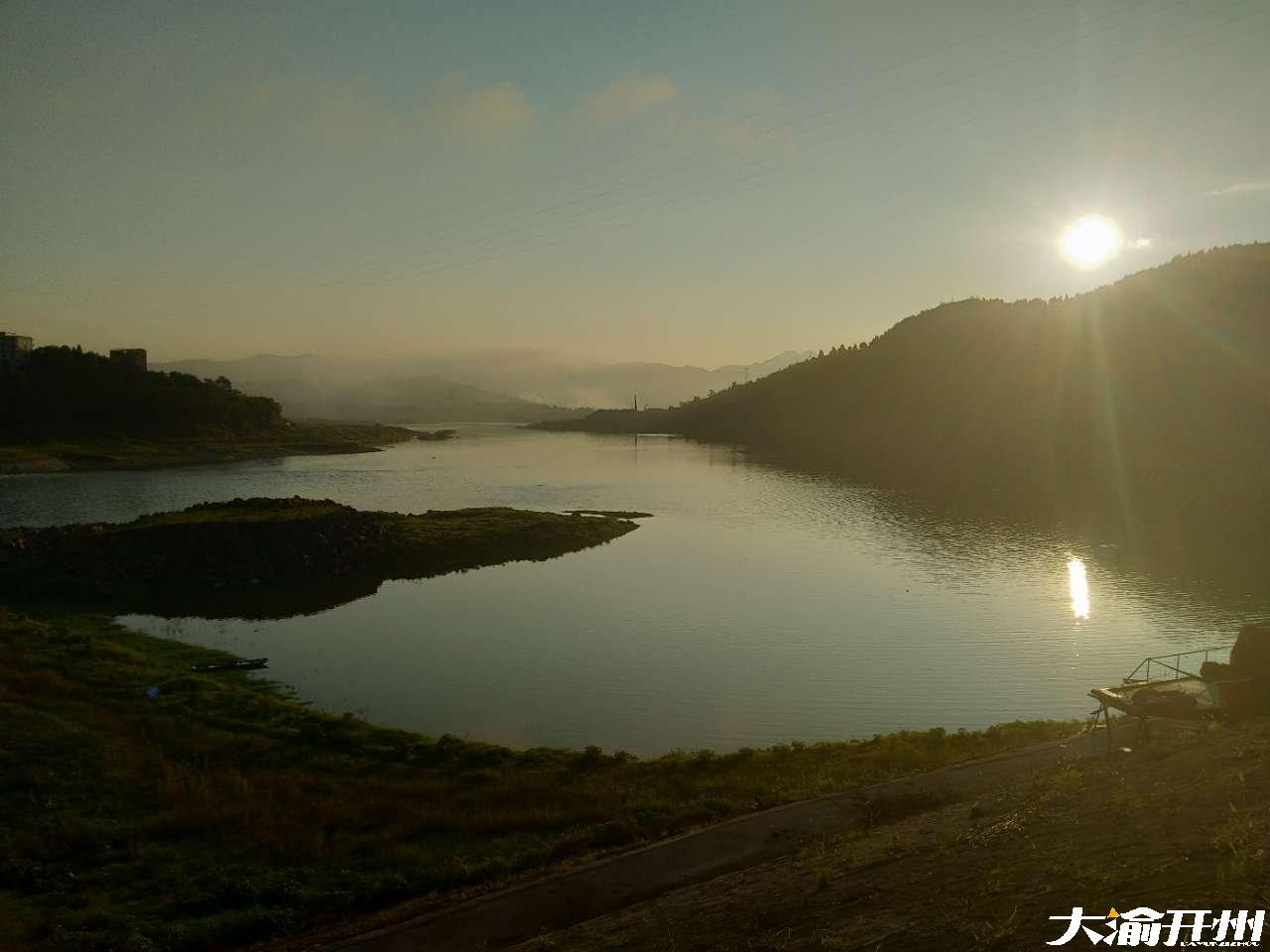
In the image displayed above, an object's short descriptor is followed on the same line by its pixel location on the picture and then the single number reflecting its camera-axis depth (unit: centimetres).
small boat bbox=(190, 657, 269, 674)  3098
